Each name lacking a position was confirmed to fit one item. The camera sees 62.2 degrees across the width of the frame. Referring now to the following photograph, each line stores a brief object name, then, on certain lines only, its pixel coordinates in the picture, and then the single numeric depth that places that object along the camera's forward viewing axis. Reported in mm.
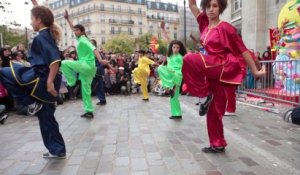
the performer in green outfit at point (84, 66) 5668
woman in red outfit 3277
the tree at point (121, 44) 53282
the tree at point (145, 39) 51889
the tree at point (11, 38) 26793
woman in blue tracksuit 3177
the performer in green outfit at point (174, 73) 5354
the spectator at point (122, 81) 10217
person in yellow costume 8697
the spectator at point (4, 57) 6756
